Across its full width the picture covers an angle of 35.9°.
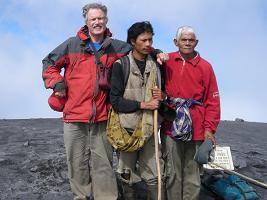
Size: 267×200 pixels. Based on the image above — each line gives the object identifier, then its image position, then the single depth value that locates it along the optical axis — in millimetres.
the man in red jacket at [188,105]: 4844
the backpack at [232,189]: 5547
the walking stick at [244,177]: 6148
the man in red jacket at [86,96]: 4859
